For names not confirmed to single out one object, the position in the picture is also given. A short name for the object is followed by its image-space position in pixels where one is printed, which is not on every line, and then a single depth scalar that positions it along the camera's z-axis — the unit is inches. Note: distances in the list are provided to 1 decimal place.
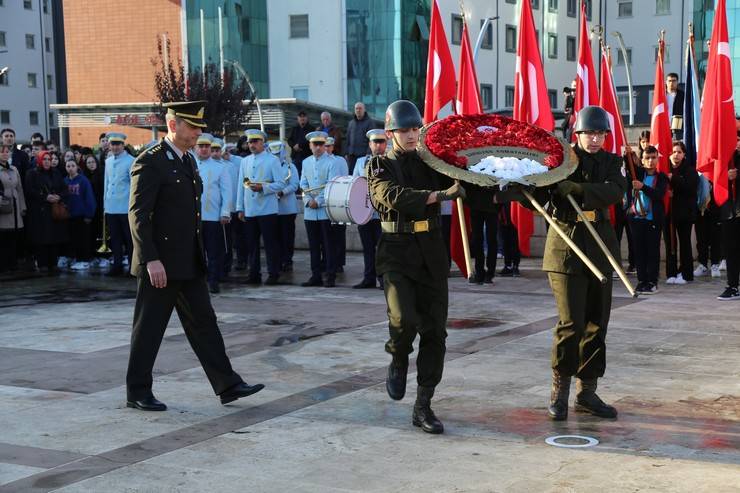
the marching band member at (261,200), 580.1
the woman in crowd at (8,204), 660.1
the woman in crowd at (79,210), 687.1
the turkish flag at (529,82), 563.5
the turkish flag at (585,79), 583.8
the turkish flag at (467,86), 560.4
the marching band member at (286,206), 588.7
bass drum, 530.3
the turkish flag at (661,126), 565.9
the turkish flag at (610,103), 526.9
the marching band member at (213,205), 548.1
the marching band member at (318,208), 569.3
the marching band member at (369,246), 548.4
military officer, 282.2
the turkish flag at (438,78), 530.3
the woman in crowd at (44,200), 673.0
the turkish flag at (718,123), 481.1
